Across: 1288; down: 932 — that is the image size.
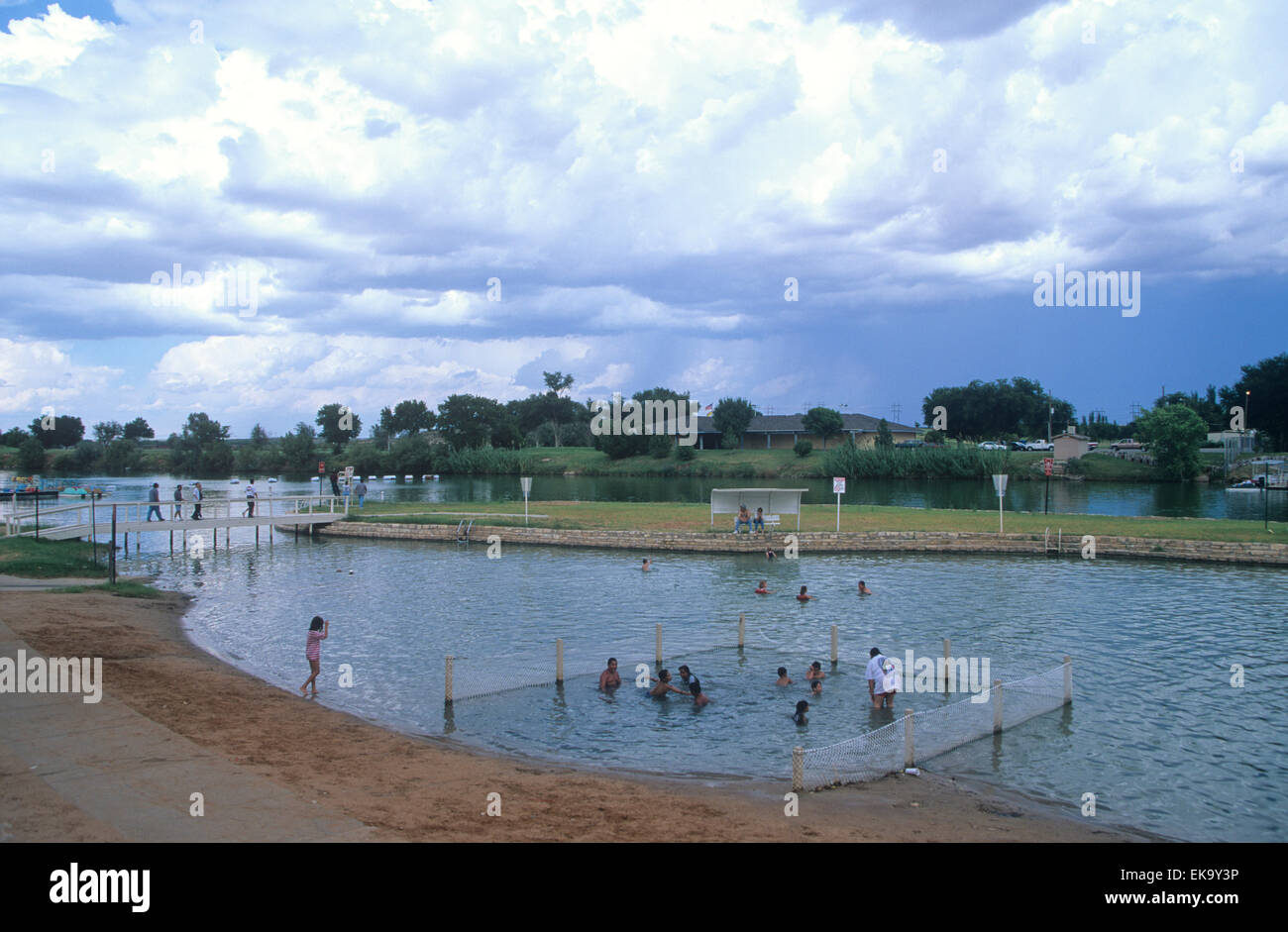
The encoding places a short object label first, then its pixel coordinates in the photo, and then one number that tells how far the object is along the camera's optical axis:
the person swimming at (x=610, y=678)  19.77
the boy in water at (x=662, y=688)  19.30
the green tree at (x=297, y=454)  164.61
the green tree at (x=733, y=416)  154.75
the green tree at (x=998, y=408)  153.88
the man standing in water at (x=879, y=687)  18.42
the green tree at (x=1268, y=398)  123.88
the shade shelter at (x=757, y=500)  46.94
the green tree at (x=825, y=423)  142.88
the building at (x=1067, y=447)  119.44
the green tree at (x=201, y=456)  170.25
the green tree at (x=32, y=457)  158.91
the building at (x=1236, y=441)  113.19
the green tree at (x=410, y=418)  186.00
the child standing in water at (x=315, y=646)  19.94
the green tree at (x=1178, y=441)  105.81
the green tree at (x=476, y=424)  160.12
